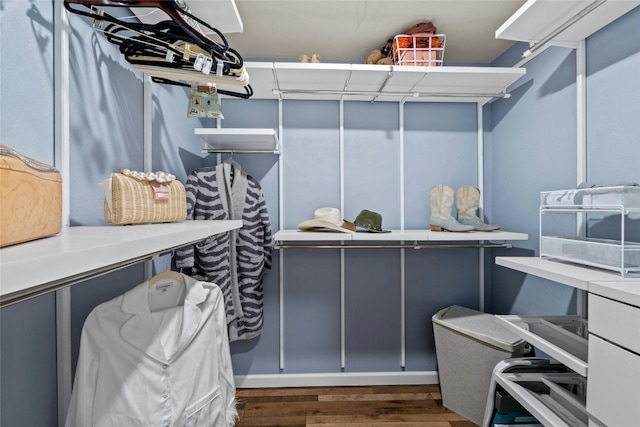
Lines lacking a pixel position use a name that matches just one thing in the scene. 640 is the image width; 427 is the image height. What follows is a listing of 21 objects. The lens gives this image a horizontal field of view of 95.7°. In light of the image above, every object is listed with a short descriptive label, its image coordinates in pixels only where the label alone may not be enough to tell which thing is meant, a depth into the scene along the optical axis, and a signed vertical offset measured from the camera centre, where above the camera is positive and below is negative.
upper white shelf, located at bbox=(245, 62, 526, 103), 1.62 +0.79
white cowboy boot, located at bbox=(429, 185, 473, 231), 1.89 +0.02
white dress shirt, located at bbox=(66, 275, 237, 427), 0.78 -0.45
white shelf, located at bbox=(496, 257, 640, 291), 0.98 -0.23
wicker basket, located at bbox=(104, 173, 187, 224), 0.82 +0.02
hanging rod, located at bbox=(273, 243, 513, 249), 1.91 -0.24
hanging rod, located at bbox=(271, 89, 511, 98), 1.86 +0.78
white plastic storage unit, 1.01 -0.11
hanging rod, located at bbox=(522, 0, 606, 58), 1.17 +0.83
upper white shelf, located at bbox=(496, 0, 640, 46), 1.17 +0.84
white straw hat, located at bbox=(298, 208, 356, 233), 1.75 -0.07
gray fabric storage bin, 1.60 -0.83
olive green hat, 1.83 -0.06
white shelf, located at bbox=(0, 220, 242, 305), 0.33 -0.06
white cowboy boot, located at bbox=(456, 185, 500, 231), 2.02 +0.07
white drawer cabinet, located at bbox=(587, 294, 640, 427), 0.80 -0.45
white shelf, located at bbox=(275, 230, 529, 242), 1.71 -0.15
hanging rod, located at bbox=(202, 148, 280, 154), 2.02 +0.42
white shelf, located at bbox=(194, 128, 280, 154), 1.69 +0.45
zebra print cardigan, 1.71 -0.21
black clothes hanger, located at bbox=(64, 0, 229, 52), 0.80 +0.58
